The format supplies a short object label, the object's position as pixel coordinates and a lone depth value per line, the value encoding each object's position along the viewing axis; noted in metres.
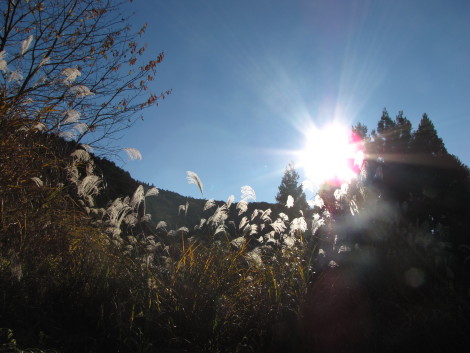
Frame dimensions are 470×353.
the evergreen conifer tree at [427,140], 12.12
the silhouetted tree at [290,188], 27.73
